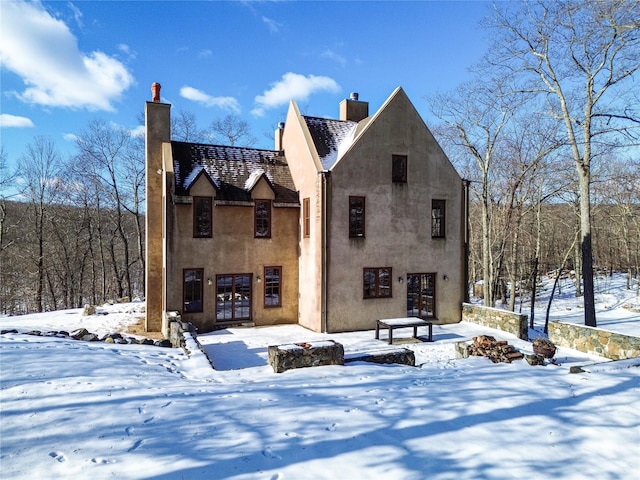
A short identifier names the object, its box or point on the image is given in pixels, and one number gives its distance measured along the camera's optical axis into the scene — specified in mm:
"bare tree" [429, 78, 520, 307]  23266
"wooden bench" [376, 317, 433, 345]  12703
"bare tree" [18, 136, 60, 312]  28531
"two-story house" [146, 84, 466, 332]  14688
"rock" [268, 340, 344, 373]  8859
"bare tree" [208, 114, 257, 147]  35938
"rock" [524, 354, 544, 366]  9531
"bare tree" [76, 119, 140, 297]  28891
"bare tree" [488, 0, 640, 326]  15086
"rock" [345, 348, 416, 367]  9617
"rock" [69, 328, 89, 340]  11717
